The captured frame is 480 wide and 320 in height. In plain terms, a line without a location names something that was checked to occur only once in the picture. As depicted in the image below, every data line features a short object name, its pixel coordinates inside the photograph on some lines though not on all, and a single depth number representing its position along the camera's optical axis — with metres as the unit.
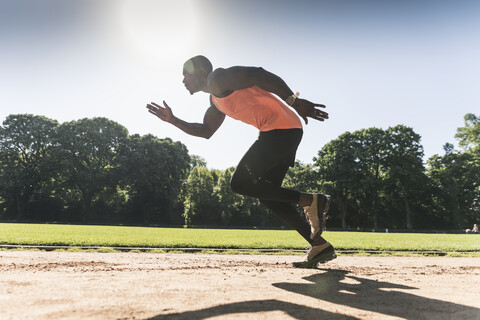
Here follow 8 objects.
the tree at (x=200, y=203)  44.47
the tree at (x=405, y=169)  43.50
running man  3.20
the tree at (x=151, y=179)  44.03
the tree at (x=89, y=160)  42.44
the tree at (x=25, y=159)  42.75
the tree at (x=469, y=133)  45.65
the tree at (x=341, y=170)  45.22
